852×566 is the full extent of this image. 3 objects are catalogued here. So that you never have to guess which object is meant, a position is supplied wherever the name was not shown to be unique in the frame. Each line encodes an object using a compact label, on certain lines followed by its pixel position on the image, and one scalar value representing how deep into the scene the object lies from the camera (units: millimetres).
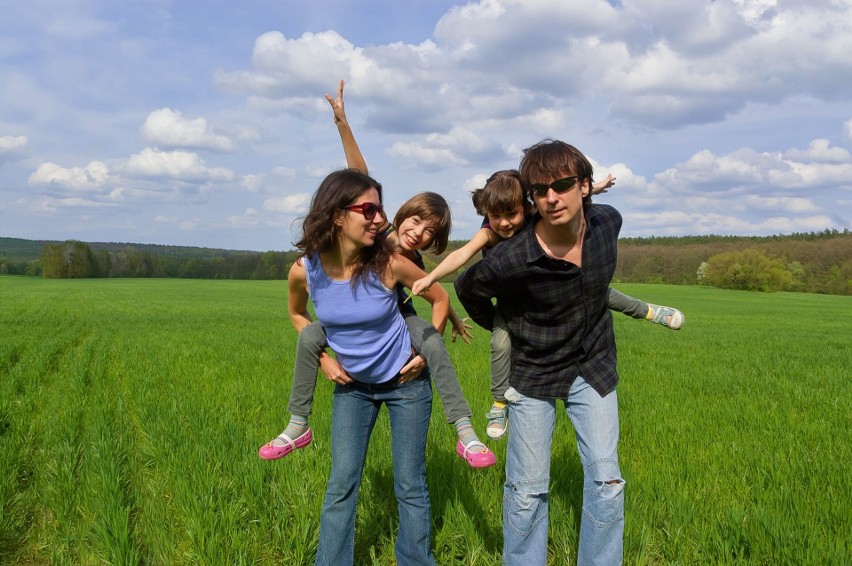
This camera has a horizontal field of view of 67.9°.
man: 2852
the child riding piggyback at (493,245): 3154
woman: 3096
